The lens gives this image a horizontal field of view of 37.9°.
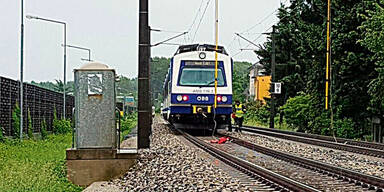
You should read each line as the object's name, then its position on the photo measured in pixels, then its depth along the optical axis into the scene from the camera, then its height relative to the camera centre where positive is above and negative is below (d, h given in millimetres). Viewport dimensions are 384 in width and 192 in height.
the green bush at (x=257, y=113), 46219 -1835
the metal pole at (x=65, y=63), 32681 +1581
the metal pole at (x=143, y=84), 15758 +183
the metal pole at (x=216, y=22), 20970 +2654
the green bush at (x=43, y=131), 27175 -2054
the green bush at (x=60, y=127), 30938 -2075
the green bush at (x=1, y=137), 20531 -1755
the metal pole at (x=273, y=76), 35500 +1009
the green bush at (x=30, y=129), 24891 -1770
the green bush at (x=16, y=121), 23000 -1306
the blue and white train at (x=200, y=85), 22219 +219
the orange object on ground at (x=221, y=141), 20008 -1791
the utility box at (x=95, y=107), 11523 -353
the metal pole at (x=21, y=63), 20359 +993
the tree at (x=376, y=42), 21219 +1917
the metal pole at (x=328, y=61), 25453 +1444
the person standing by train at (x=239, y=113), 26484 -1026
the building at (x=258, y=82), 70244 +1356
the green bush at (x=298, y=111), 31938 -1141
